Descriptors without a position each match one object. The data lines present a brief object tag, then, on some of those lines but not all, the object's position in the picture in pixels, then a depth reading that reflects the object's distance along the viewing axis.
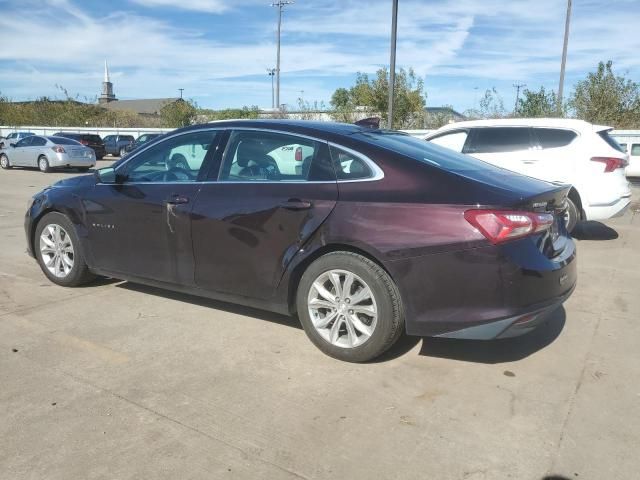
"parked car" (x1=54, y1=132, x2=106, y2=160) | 30.62
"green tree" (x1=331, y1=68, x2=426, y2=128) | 28.86
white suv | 7.80
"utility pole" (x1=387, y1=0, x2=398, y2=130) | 14.73
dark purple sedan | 3.30
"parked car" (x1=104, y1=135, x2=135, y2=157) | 36.05
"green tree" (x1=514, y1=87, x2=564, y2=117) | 25.55
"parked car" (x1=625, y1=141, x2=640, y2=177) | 18.69
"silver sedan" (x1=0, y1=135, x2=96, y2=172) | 20.92
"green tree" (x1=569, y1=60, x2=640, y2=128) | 24.14
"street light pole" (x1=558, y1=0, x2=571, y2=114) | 32.09
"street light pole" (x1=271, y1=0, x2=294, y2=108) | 49.25
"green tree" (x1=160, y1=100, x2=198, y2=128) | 45.36
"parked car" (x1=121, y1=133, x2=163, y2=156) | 34.76
